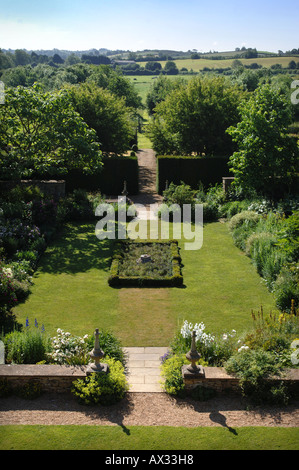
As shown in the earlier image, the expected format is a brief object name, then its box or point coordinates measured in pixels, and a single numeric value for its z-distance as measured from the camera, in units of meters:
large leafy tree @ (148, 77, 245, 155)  28.64
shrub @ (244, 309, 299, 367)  10.27
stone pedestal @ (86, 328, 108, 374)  9.33
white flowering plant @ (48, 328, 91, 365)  9.98
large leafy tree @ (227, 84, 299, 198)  21.67
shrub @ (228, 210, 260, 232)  19.27
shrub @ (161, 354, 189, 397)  9.42
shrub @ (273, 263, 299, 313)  13.22
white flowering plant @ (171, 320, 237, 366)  10.44
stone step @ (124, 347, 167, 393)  9.84
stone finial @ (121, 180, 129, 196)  25.29
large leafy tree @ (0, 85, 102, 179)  21.34
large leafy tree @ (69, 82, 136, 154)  29.39
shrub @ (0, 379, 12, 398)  9.38
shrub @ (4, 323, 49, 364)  10.23
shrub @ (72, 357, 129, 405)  9.12
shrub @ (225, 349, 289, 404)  9.17
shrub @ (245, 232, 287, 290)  14.93
